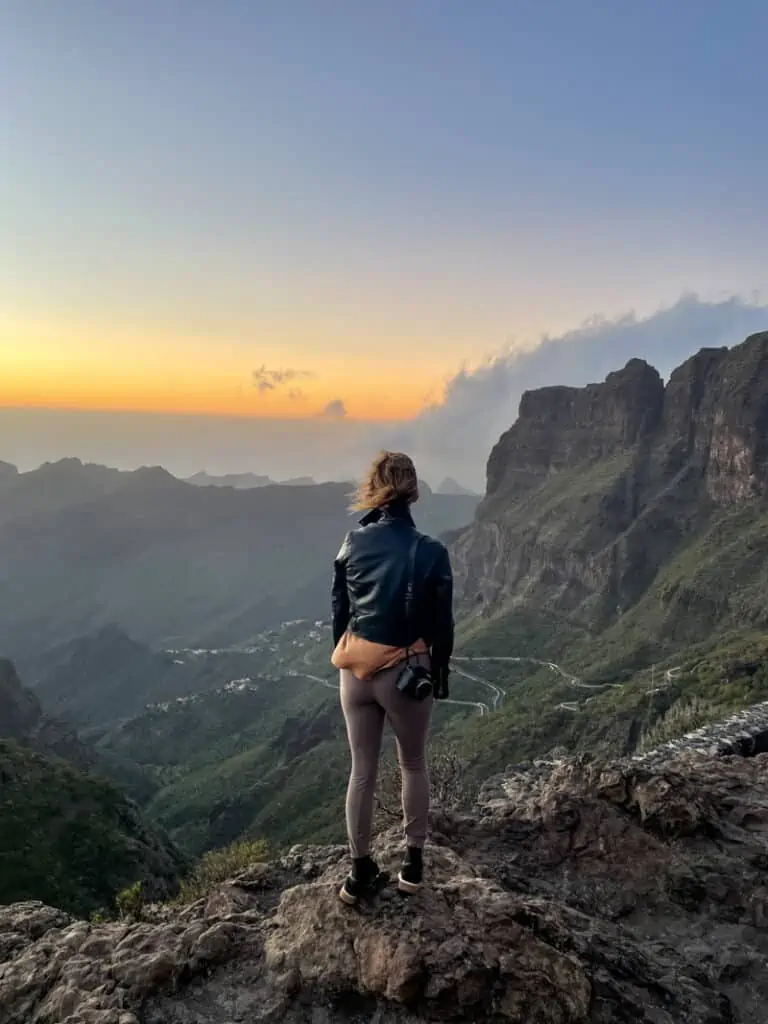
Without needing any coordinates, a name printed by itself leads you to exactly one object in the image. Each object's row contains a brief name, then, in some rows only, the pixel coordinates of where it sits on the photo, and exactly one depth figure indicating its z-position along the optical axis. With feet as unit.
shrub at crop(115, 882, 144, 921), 20.95
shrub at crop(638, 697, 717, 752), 91.71
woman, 15.23
